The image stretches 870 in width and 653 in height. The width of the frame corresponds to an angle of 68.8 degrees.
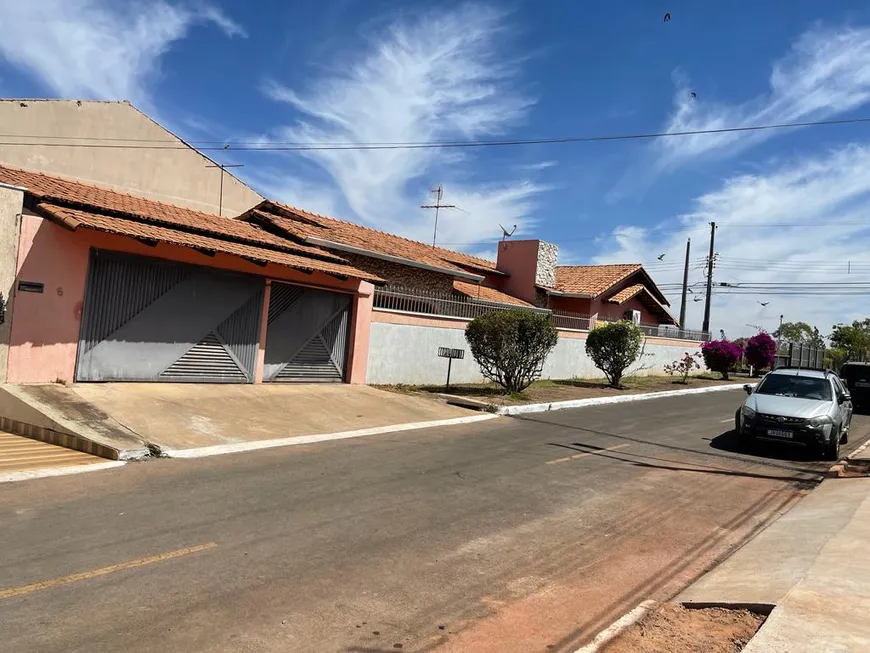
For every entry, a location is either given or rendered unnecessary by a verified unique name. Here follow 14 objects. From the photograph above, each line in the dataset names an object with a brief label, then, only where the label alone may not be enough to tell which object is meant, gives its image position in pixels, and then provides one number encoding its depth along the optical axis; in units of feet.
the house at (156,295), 34.22
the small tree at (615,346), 73.31
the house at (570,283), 98.58
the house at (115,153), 81.46
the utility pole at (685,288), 136.11
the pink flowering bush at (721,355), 104.94
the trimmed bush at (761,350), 108.47
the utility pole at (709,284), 128.36
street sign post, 55.52
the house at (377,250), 62.85
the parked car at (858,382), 63.52
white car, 35.04
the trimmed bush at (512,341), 54.90
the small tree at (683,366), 90.44
